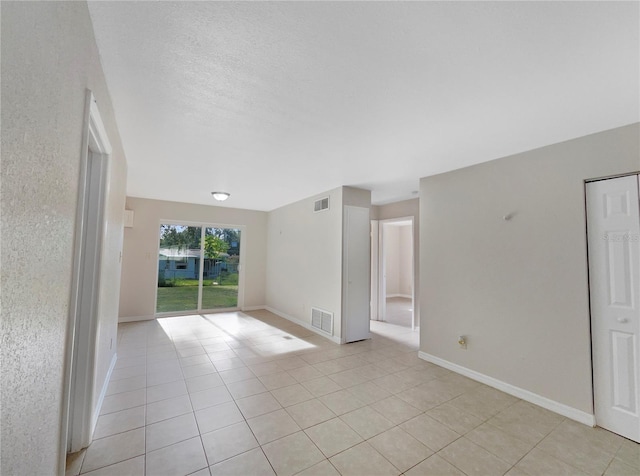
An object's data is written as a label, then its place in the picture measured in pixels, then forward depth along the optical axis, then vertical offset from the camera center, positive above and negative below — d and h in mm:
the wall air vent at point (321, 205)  4863 +880
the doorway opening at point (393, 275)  6066 -546
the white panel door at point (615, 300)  2246 -335
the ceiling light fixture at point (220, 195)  4953 +1010
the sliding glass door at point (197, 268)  6059 -356
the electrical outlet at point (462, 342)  3303 -995
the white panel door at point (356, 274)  4488 -311
